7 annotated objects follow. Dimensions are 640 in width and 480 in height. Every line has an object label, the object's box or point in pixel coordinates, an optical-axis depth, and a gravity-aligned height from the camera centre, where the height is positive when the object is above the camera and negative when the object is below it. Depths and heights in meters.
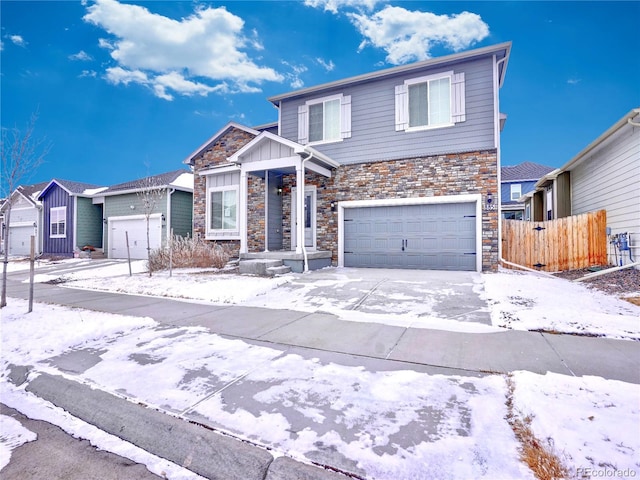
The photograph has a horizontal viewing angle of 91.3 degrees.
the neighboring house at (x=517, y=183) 25.55 +5.22
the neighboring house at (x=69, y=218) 18.33 +1.64
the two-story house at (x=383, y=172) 9.24 +2.41
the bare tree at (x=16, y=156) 5.68 +1.65
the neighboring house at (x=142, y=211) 15.37 +1.77
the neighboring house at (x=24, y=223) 20.25 +1.51
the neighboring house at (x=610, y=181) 7.82 +2.02
